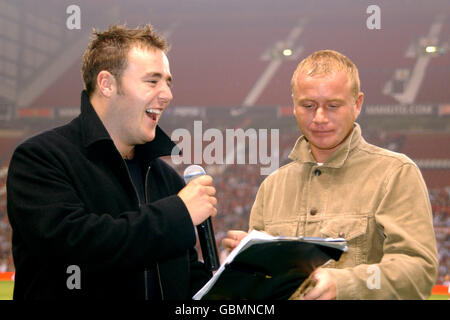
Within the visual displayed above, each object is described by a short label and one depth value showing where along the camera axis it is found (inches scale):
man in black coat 59.5
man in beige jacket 58.9
